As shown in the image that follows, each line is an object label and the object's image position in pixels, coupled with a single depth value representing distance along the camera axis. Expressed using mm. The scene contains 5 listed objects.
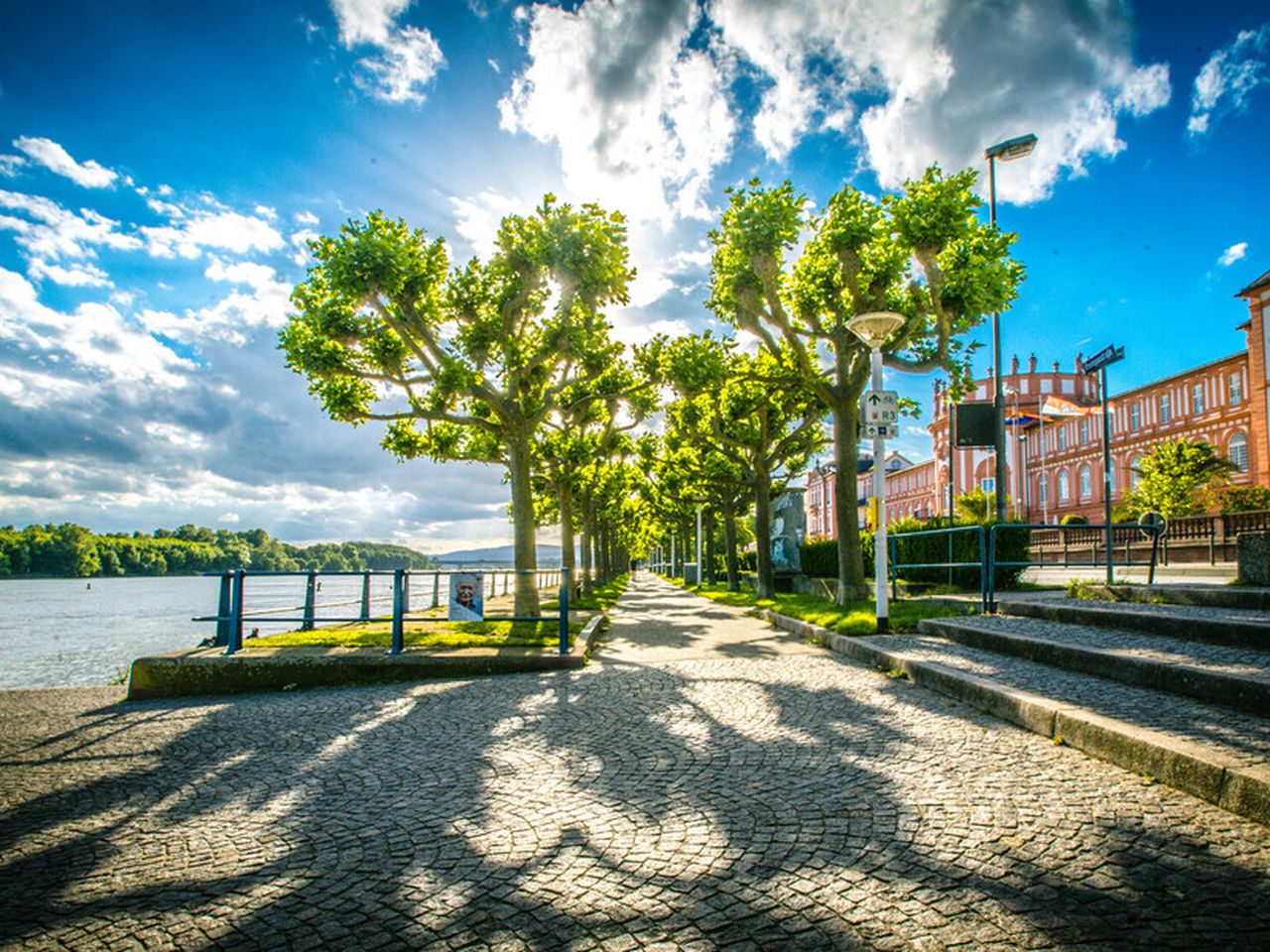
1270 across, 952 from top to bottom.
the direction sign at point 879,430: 10016
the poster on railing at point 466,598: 9312
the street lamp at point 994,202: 15438
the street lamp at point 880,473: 9656
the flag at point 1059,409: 36531
